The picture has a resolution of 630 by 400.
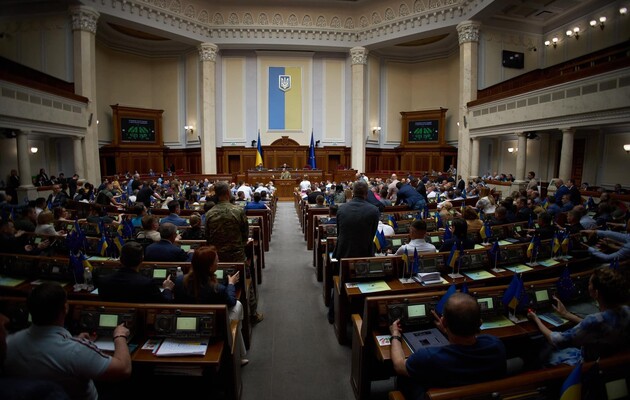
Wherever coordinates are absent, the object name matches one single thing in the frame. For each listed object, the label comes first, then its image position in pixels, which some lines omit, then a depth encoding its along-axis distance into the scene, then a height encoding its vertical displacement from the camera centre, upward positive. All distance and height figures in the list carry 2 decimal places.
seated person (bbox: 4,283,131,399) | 1.81 -0.94
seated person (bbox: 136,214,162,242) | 4.43 -0.75
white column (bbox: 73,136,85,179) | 14.02 +0.52
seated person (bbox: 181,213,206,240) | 5.20 -0.87
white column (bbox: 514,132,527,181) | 13.61 +0.56
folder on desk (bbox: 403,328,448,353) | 2.54 -1.22
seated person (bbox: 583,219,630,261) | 4.14 -0.94
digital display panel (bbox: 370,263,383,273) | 3.79 -1.02
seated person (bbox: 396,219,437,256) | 3.98 -0.80
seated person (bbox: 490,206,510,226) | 5.78 -0.76
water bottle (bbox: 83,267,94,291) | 3.62 -1.09
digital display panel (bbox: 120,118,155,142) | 19.03 +2.15
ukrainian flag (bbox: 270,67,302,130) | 20.12 +4.04
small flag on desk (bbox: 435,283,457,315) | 2.66 -0.98
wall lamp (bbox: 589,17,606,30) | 14.32 +5.95
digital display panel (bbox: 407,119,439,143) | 20.30 +2.26
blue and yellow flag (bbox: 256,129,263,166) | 18.51 +0.77
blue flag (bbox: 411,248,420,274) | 3.77 -0.98
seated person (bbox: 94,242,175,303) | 2.82 -0.91
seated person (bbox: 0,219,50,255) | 4.27 -0.89
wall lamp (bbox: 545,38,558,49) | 16.77 +6.06
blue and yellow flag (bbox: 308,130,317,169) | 19.22 +0.76
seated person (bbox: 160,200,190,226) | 5.76 -0.75
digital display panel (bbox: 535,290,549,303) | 3.01 -1.05
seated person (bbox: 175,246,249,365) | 2.82 -0.93
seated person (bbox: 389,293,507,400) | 1.84 -0.96
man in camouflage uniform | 3.96 -0.64
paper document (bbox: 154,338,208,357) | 2.44 -1.24
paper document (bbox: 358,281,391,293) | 3.50 -1.16
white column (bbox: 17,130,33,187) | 11.37 +0.26
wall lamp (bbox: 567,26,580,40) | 15.53 +6.03
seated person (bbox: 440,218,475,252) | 4.22 -0.80
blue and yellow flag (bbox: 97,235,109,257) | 4.68 -1.01
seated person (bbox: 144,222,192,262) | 3.91 -0.87
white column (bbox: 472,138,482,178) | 16.03 +0.51
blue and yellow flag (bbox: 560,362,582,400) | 1.71 -1.02
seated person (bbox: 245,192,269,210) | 7.99 -0.79
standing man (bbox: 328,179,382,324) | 4.01 -0.61
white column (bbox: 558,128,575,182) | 11.63 +0.55
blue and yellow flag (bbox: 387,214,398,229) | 6.22 -0.91
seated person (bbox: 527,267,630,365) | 2.20 -0.94
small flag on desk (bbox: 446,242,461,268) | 3.84 -0.92
